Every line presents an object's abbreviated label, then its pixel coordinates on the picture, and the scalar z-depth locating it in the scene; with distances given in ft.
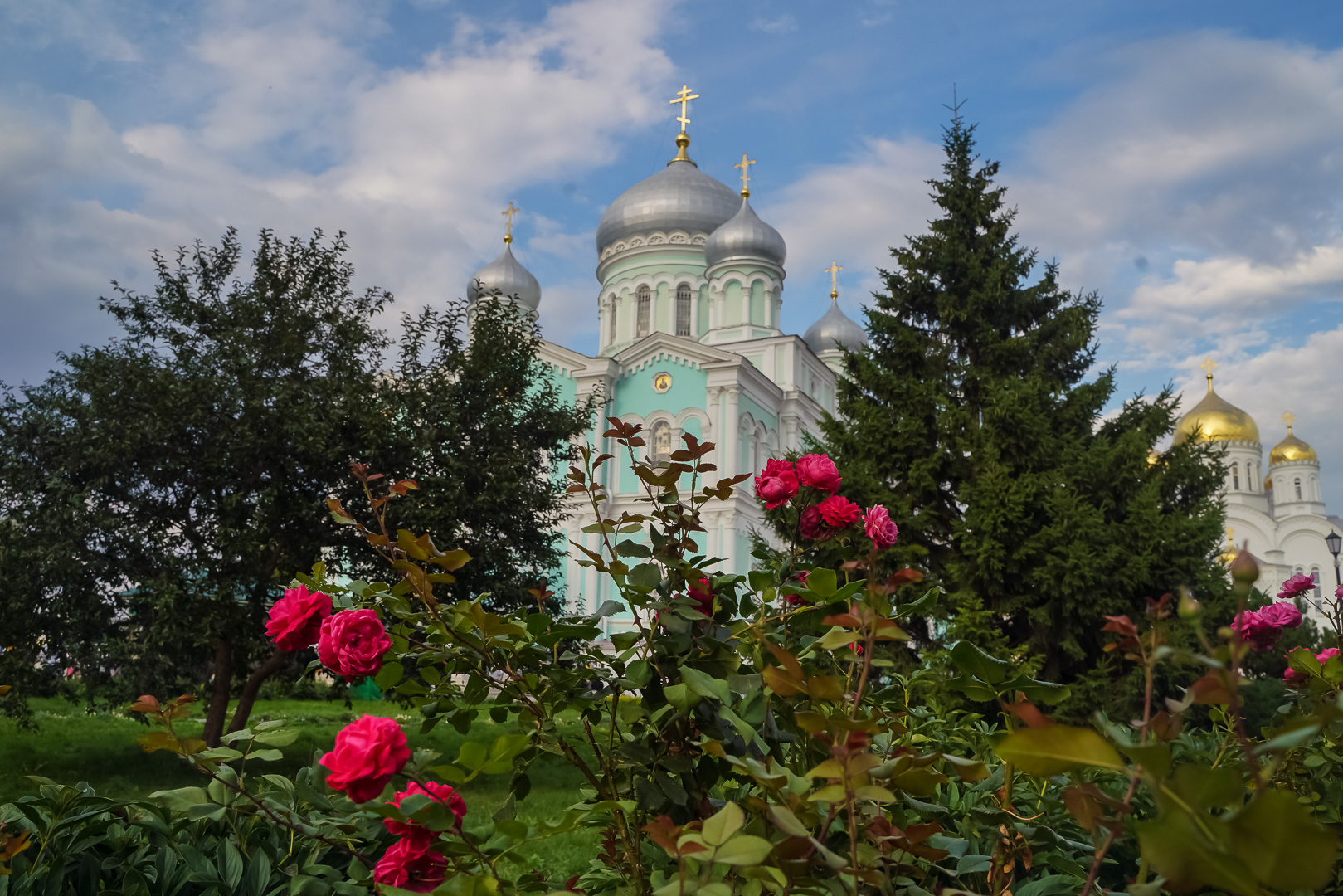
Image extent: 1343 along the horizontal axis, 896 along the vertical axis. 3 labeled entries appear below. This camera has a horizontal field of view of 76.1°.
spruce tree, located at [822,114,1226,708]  28.86
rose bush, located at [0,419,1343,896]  2.25
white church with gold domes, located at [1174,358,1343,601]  147.84
